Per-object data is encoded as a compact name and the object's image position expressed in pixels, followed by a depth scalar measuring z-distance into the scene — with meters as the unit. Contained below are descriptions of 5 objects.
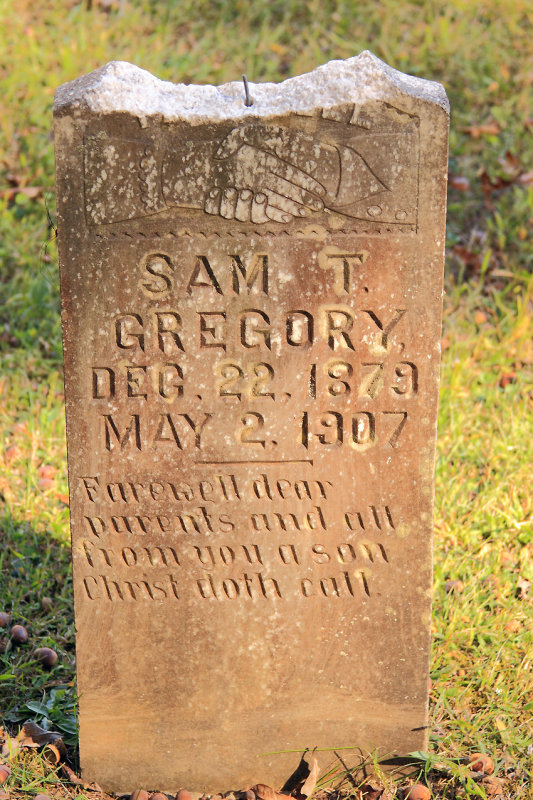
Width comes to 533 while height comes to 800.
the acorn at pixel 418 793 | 4.69
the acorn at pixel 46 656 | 5.64
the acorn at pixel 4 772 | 4.70
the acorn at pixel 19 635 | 5.74
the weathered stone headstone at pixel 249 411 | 4.07
